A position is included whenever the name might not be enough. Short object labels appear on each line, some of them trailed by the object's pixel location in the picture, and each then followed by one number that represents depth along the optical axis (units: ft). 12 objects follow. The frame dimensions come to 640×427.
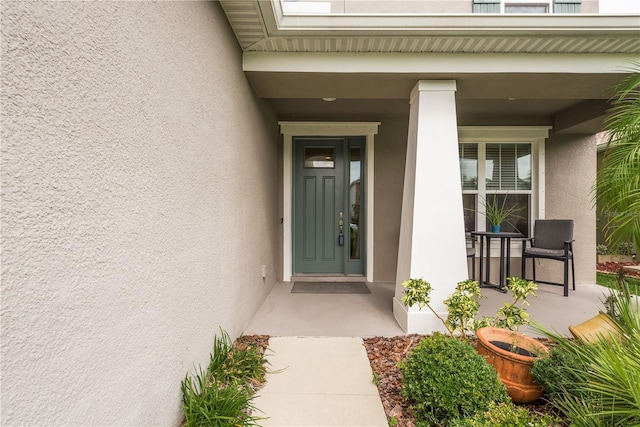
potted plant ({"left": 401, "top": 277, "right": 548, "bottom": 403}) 5.88
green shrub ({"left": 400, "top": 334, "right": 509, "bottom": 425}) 5.14
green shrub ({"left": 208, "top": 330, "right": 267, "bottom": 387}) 6.48
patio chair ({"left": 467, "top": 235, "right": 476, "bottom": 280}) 13.37
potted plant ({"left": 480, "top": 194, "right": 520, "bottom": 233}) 14.85
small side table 13.73
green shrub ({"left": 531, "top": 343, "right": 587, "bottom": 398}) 5.20
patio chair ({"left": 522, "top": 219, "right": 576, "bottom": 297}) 13.29
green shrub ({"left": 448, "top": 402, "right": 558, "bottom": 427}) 4.65
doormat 13.70
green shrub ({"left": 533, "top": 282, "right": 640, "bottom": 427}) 4.13
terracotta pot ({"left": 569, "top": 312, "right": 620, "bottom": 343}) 6.48
